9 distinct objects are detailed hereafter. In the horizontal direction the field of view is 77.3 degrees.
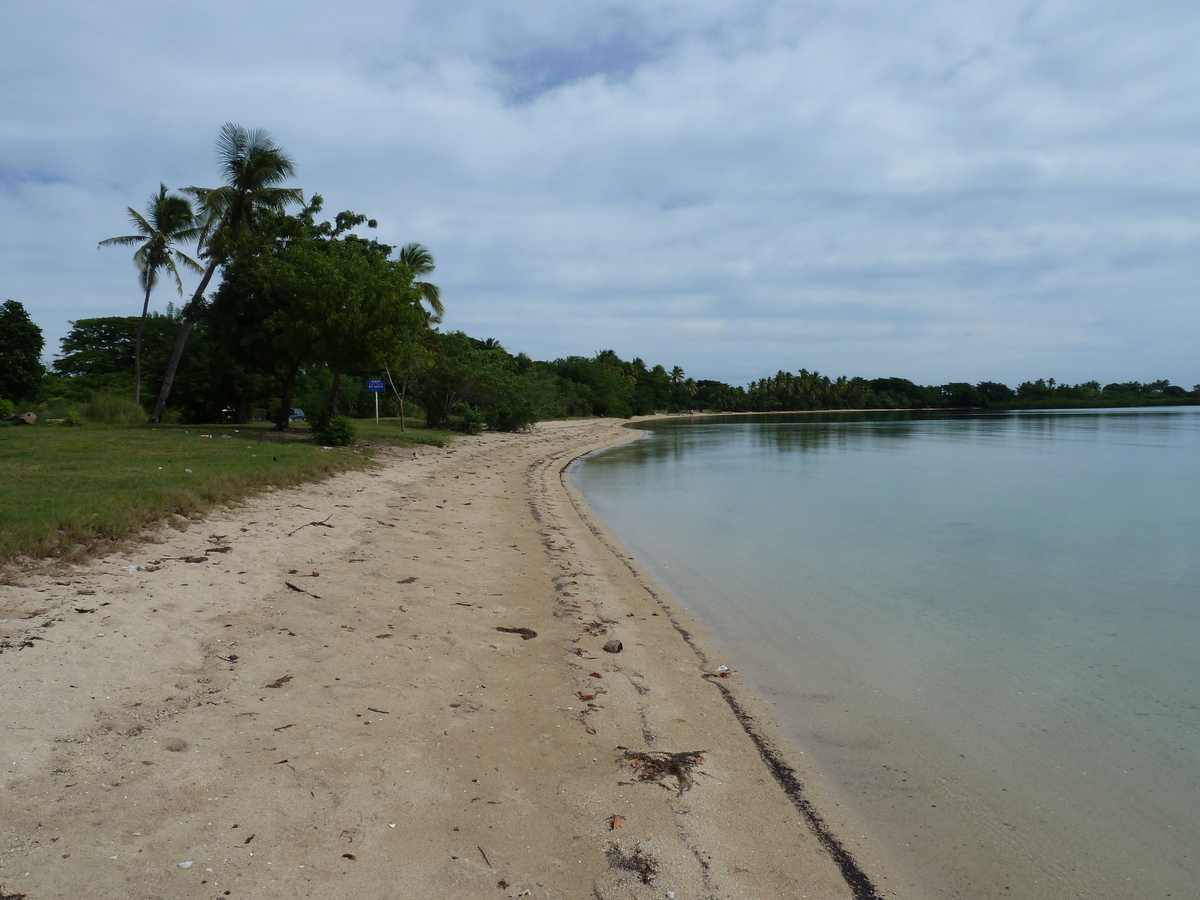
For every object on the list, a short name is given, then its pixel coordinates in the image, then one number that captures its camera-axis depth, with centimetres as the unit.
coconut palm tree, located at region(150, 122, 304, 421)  2642
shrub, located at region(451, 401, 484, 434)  3712
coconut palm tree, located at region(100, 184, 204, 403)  2861
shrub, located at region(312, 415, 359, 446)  2047
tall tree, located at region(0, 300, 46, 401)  3250
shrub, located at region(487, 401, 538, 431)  4178
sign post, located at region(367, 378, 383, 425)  2664
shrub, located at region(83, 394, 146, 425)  2497
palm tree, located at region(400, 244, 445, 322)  4512
